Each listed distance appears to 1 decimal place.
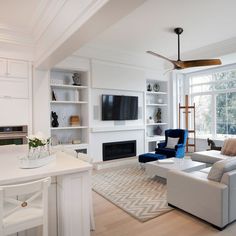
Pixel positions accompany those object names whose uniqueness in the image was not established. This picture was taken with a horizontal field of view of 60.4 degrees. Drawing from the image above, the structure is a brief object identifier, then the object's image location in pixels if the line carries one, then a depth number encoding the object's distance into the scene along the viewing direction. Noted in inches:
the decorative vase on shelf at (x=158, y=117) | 282.9
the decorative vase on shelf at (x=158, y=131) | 279.8
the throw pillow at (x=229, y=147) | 173.5
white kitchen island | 72.4
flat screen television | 218.8
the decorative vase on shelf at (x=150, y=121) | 266.8
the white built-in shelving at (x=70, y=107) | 203.8
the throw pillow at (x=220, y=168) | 98.7
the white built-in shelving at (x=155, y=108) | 272.2
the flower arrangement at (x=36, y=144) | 82.7
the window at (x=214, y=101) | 255.4
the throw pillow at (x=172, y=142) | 215.0
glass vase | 80.1
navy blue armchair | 201.0
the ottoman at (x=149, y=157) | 181.3
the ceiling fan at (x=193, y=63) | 152.3
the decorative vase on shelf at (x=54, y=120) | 195.2
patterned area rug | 115.6
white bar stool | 54.4
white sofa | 93.5
